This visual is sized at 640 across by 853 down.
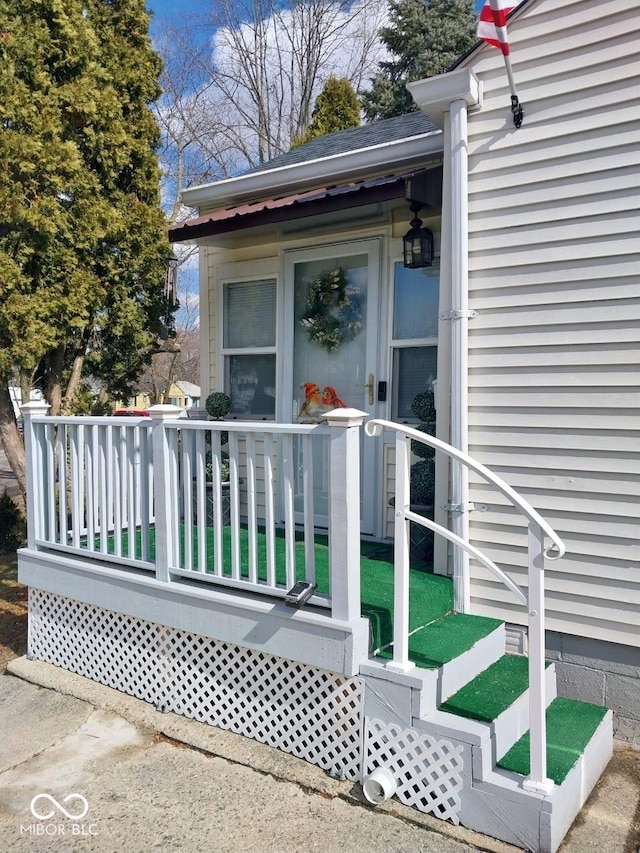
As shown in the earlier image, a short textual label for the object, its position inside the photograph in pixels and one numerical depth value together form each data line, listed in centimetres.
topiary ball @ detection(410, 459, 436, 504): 405
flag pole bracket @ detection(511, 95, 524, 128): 345
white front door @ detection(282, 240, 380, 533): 476
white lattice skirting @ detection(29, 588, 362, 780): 296
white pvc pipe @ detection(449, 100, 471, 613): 362
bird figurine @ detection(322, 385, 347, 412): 498
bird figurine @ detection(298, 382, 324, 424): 507
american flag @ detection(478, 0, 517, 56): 316
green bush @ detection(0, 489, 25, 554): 684
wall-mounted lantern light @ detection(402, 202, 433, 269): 427
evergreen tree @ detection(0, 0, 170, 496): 536
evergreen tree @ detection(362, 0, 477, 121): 1521
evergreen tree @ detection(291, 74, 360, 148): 1156
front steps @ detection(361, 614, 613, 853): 242
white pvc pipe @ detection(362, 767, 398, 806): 267
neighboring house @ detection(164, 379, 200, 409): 3203
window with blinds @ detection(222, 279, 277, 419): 537
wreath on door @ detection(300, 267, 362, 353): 489
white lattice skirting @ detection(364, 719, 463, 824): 255
